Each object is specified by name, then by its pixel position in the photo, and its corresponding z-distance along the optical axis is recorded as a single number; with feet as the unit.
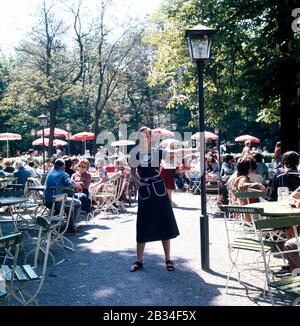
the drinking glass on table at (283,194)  20.62
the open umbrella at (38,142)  102.64
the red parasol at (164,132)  76.96
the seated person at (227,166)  44.49
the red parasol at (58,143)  104.83
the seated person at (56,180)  26.84
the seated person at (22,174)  38.55
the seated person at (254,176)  24.57
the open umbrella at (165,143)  68.19
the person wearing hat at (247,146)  45.93
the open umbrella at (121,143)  68.46
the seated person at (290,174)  22.40
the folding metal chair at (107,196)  37.99
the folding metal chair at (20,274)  10.78
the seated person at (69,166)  35.58
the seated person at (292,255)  16.20
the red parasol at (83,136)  92.22
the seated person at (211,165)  54.19
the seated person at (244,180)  22.75
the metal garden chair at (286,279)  11.68
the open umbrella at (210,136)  83.69
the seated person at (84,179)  33.50
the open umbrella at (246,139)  100.89
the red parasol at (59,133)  96.75
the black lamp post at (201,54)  20.90
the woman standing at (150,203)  19.79
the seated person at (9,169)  49.61
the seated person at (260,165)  37.82
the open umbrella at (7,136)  95.14
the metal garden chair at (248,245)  15.42
